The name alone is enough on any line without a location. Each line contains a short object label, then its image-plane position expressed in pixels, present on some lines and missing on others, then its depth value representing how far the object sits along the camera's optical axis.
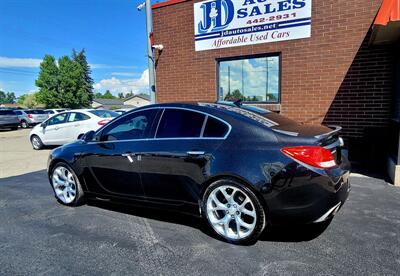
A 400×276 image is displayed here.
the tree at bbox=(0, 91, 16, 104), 144.25
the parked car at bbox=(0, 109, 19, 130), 22.83
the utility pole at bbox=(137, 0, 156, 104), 9.14
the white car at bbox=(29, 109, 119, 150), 10.44
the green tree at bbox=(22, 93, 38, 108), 78.16
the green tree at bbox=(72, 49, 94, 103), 81.06
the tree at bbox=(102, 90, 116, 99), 132.31
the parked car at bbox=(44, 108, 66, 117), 27.51
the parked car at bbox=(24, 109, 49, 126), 25.91
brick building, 6.55
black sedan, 3.07
